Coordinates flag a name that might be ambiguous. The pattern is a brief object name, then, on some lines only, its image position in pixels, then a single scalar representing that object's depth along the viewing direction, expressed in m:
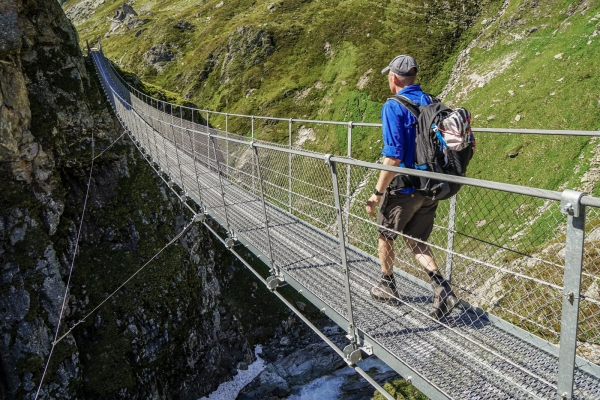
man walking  3.36
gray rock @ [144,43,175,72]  48.03
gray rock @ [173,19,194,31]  53.25
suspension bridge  1.97
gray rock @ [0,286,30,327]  14.75
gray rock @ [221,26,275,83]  39.56
